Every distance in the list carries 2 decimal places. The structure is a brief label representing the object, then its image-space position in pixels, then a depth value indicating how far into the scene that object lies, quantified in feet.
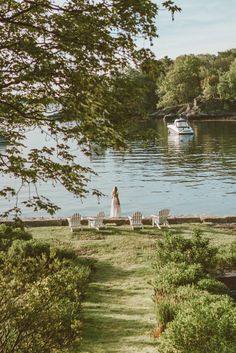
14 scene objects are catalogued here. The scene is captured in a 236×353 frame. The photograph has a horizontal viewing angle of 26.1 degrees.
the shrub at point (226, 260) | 55.83
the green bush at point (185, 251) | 52.75
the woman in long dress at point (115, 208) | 90.99
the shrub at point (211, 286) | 43.04
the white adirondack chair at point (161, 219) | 79.36
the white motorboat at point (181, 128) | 316.29
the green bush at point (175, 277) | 43.88
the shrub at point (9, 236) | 61.57
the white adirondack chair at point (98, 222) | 78.43
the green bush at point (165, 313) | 37.40
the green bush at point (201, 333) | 28.99
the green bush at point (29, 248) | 59.26
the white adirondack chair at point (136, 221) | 78.23
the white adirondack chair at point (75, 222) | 77.12
